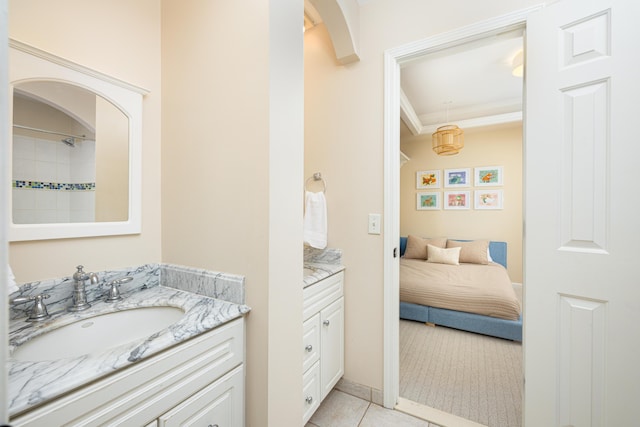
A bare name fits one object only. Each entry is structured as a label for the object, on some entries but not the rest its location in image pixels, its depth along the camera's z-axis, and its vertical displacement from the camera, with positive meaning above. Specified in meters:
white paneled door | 0.98 -0.01
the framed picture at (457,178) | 4.33 +0.63
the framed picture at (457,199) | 4.34 +0.24
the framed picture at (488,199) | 4.10 +0.23
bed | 2.42 -0.91
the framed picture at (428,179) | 4.58 +0.65
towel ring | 1.81 +0.26
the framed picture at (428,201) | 4.58 +0.22
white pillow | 3.77 -0.68
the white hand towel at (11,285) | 0.68 -0.21
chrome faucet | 0.93 -0.29
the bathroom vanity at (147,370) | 0.52 -0.40
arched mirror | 0.88 +0.26
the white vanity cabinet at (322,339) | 1.30 -0.75
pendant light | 2.94 +0.90
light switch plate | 1.61 -0.07
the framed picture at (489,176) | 4.10 +0.62
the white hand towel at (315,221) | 1.72 -0.06
